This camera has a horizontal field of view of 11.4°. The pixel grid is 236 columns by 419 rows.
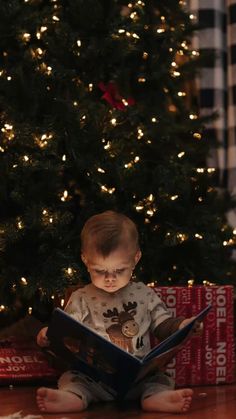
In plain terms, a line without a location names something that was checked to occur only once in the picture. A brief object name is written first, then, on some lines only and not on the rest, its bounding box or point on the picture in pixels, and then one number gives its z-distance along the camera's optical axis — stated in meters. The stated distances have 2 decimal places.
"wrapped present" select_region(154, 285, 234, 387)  2.82
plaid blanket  4.32
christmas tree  3.07
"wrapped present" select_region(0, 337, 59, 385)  2.88
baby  2.46
